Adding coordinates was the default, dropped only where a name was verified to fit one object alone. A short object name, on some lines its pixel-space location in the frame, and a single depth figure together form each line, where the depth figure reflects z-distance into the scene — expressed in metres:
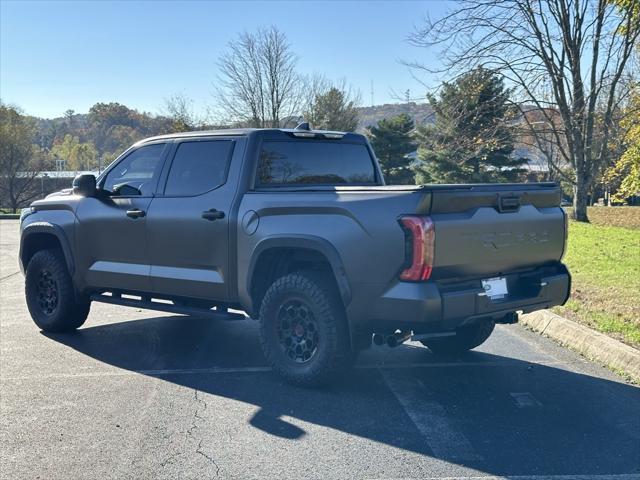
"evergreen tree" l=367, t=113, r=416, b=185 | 46.47
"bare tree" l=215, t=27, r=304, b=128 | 37.81
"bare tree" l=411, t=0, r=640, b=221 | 20.67
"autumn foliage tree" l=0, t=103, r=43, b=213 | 39.50
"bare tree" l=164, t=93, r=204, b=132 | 40.25
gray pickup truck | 4.37
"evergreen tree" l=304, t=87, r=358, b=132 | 40.16
